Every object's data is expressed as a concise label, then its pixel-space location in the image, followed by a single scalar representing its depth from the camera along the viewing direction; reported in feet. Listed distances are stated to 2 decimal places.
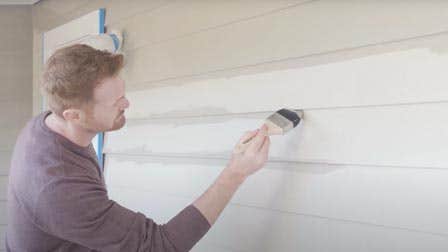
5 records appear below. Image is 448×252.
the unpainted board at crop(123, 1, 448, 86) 3.52
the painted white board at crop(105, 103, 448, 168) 3.40
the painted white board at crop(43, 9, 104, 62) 7.22
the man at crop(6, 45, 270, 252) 3.64
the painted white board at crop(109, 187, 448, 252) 3.57
